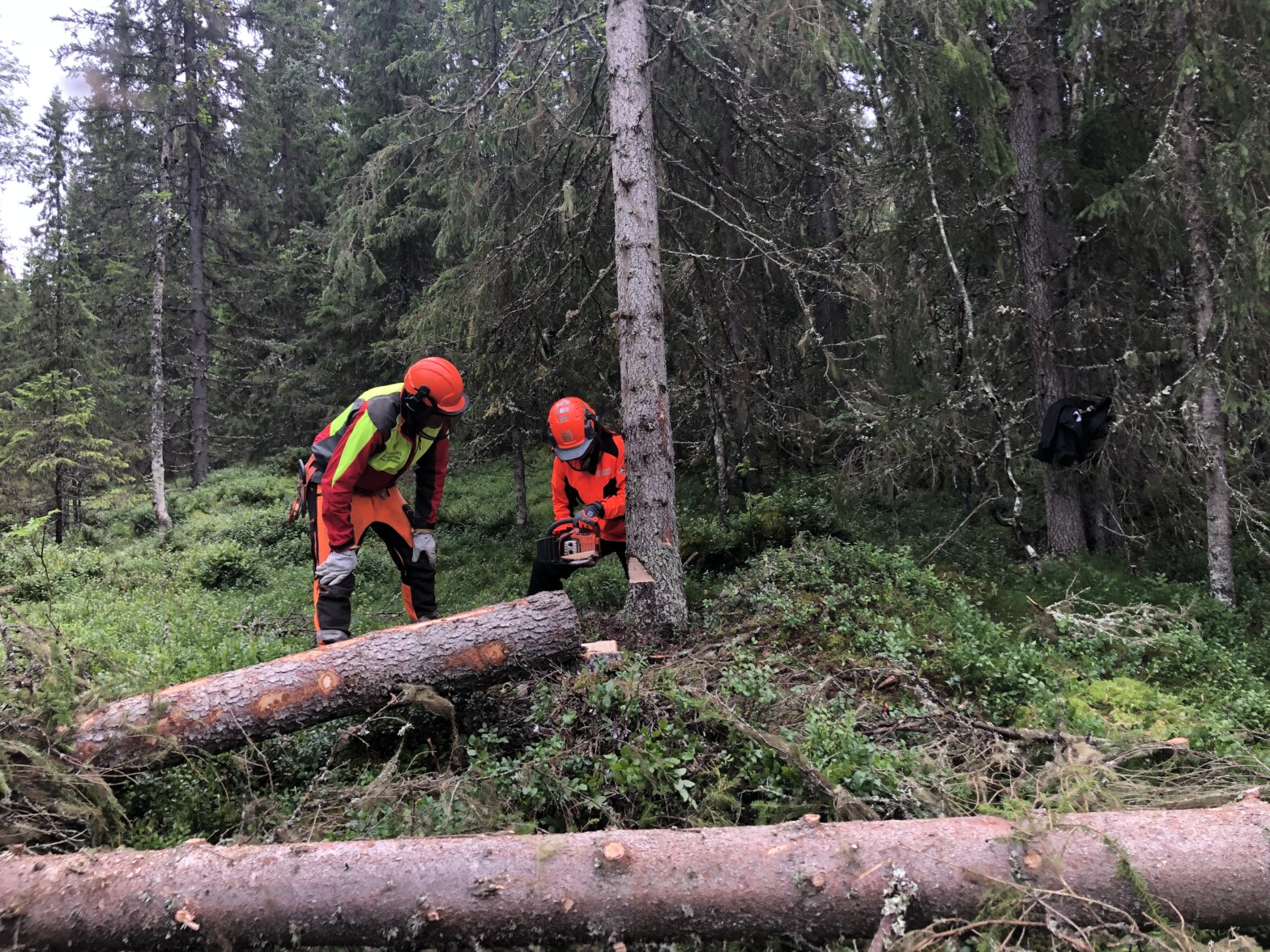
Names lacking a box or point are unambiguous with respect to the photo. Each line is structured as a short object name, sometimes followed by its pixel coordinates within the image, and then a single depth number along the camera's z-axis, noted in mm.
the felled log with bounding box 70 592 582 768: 3541
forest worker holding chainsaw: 5789
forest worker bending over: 5012
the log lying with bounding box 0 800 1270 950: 2551
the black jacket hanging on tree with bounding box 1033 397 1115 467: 6844
